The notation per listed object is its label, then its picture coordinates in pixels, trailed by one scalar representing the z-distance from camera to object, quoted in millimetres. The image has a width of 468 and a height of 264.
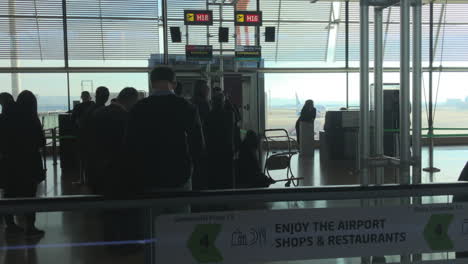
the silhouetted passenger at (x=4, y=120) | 4496
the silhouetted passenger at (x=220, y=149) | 4508
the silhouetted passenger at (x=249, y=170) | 4629
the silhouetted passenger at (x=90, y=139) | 4105
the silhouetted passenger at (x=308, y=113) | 11039
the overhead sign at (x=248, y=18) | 10141
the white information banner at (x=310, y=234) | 1883
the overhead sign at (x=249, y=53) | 10508
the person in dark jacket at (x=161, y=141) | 2662
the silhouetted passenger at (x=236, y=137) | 5046
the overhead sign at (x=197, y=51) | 10055
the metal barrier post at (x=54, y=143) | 9398
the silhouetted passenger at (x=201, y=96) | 4855
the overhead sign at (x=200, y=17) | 9891
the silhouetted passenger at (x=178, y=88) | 4898
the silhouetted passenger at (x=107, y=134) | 4043
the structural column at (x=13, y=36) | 11750
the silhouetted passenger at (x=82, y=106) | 7320
